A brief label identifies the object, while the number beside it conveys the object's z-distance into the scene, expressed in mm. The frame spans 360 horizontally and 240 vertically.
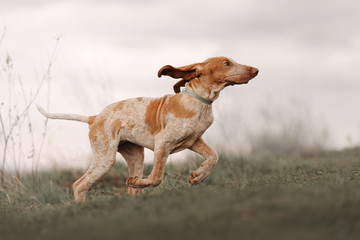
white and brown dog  10594
